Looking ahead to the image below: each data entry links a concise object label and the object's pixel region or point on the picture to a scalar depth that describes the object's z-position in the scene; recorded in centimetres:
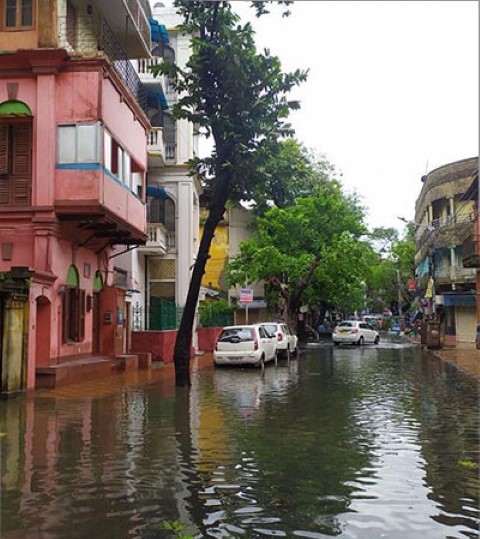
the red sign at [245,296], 2924
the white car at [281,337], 2712
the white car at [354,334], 4303
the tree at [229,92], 1554
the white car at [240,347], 2258
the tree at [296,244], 3769
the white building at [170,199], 3158
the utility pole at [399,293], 8632
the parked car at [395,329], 7110
